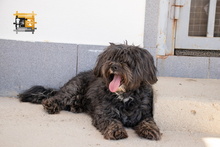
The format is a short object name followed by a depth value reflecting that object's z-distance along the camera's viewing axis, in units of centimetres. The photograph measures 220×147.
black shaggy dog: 326
